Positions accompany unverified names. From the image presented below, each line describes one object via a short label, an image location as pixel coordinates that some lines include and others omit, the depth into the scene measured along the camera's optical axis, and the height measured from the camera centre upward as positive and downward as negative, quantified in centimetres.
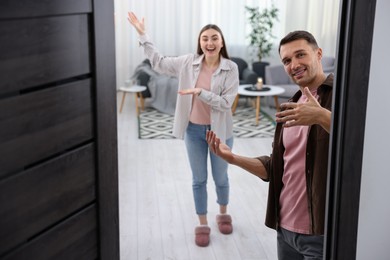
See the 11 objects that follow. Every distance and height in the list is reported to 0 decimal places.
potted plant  796 -33
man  210 -59
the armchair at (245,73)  735 -86
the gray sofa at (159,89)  739 -106
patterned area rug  638 -136
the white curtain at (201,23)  823 -26
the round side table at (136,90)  719 -105
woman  358 -51
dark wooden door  152 -36
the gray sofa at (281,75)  736 -88
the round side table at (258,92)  677 -99
